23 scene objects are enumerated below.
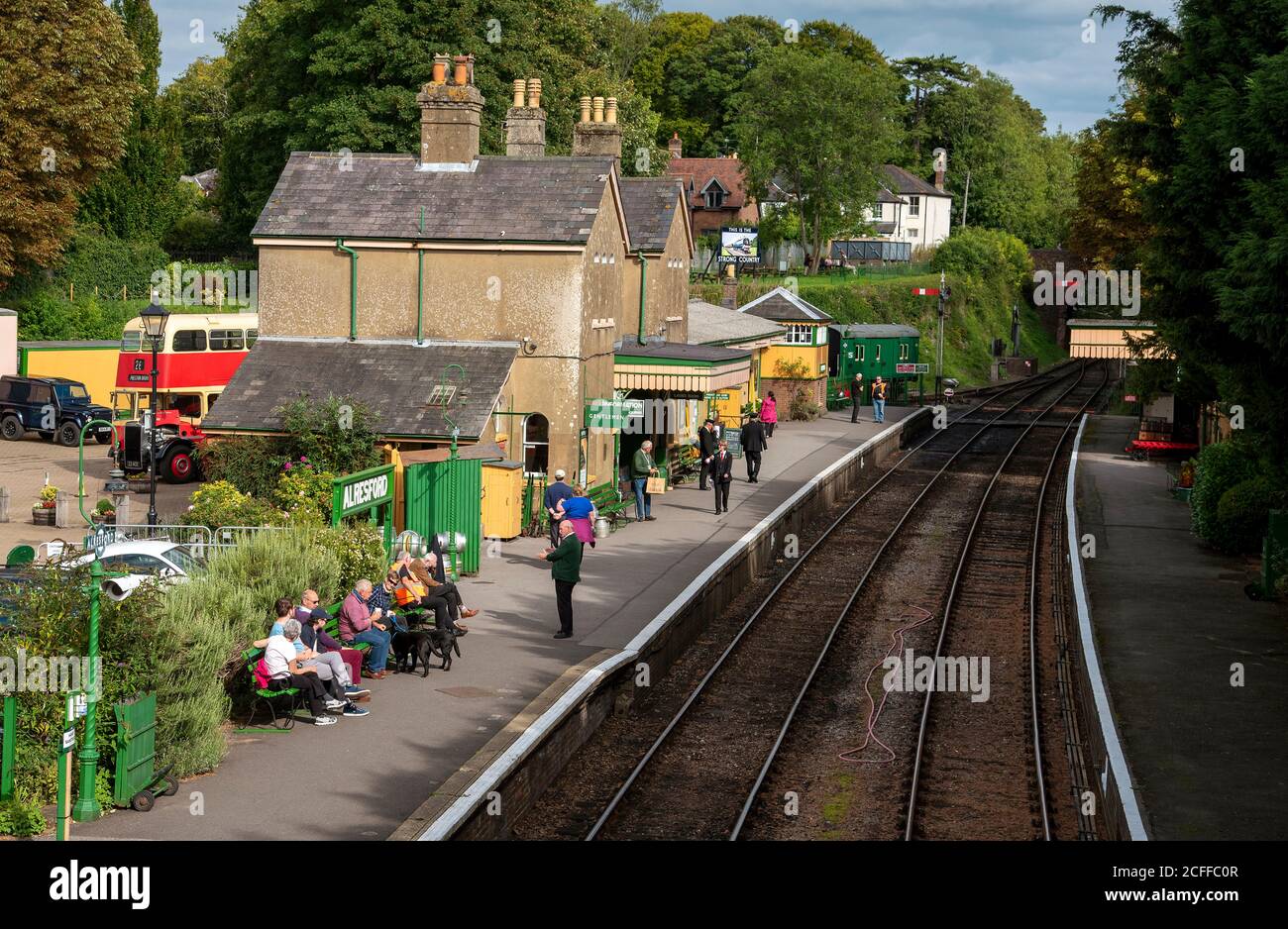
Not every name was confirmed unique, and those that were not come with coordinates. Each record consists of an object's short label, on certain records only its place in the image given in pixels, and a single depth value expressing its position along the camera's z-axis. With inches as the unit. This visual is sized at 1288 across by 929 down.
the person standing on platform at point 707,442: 1295.5
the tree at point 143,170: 2384.4
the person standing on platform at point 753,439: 1385.3
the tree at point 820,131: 2920.8
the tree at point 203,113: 3462.1
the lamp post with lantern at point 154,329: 927.7
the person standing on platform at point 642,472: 1150.3
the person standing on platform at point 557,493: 989.2
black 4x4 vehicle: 1653.5
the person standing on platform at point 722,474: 1205.1
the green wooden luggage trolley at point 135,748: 501.4
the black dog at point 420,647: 703.1
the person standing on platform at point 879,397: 2031.3
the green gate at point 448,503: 920.3
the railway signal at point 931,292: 3137.6
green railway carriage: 2236.7
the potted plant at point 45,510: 1119.6
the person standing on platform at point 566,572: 770.8
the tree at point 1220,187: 594.9
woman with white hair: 600.7
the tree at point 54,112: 1875.0
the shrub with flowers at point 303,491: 901.8
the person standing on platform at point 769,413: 1691.7
